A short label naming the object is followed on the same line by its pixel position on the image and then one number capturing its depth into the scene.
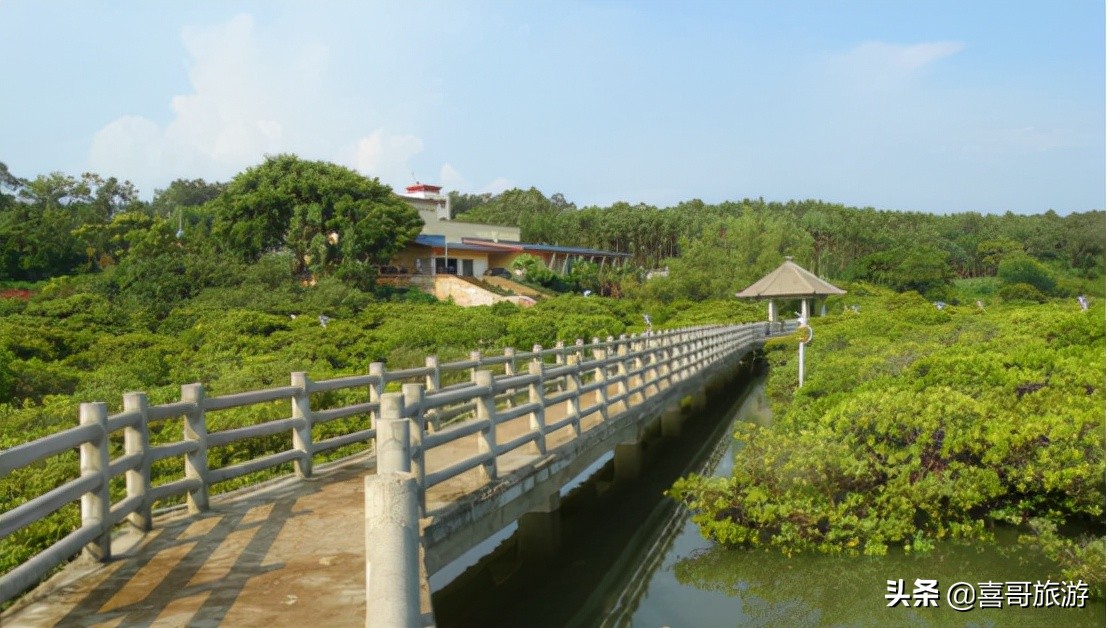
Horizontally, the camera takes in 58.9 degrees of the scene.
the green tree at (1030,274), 64.50
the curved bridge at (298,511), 4.61
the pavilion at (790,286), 32.03
